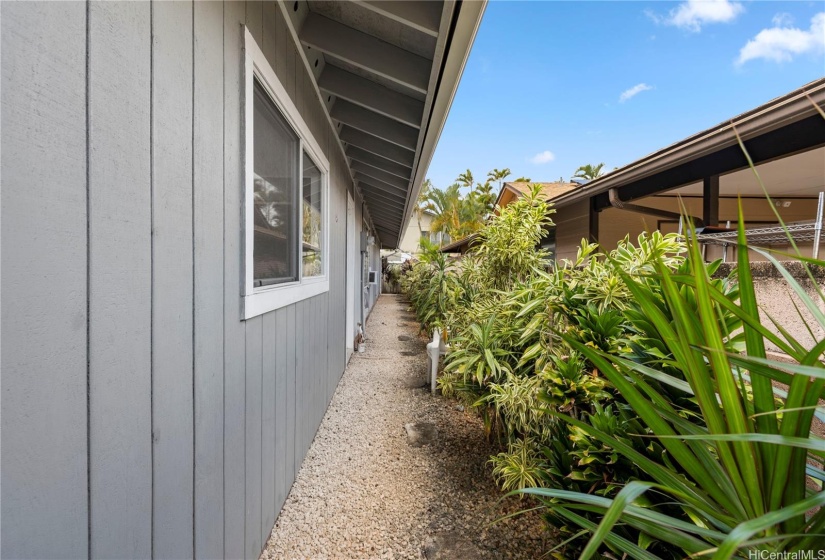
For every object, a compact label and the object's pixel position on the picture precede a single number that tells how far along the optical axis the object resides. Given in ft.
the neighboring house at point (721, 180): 8.25
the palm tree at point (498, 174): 82.64
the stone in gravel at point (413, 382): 15.38
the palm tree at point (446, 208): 66.13
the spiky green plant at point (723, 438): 2.45
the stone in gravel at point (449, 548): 6.31
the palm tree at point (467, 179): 83.15
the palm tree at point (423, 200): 70.81
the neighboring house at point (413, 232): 96.12
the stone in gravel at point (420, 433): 10.41
